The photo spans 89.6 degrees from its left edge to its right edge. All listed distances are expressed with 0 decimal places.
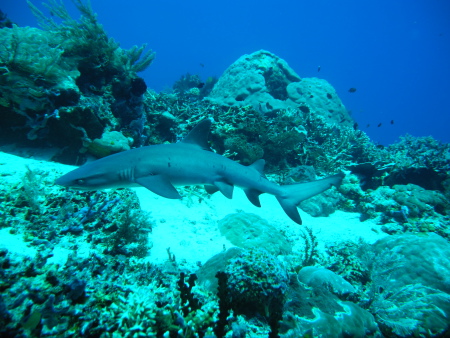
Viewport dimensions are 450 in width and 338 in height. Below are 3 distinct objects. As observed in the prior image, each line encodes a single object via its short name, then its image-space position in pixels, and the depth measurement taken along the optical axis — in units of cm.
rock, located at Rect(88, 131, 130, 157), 612
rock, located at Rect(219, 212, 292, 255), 526
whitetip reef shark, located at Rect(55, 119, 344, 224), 340
